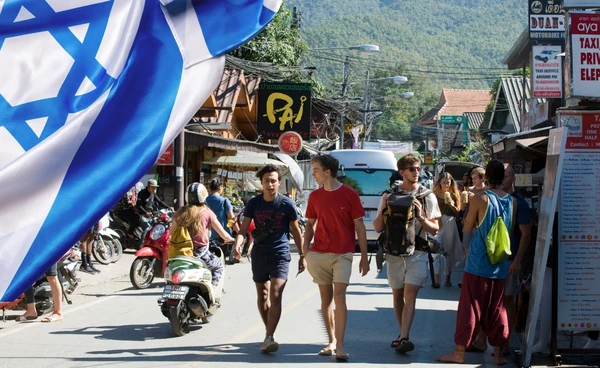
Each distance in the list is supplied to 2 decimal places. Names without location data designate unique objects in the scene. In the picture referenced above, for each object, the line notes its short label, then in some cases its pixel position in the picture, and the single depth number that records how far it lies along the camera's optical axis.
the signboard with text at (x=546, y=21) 20.12
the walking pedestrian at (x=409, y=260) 8.60
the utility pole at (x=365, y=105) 50.90
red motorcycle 14.05
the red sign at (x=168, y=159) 18.21
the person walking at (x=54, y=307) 10.85
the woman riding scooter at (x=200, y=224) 10.41
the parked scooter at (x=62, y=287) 11.34
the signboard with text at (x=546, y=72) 20.03
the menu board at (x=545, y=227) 7.78
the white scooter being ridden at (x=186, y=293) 9.69
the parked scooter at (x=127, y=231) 20.58
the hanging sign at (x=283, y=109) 29.22
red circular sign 26.97
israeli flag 2.56
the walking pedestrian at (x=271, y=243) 8.82
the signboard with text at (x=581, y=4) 7.77
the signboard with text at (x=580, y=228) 8.04
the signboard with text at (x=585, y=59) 7.63
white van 23.64
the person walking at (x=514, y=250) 8.50
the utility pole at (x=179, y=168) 18.34
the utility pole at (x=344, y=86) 45.03
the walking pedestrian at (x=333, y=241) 8.46
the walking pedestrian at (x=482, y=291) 8.28
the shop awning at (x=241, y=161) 26.77
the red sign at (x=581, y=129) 8.02
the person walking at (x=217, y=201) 14.38
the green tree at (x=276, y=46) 33.88
